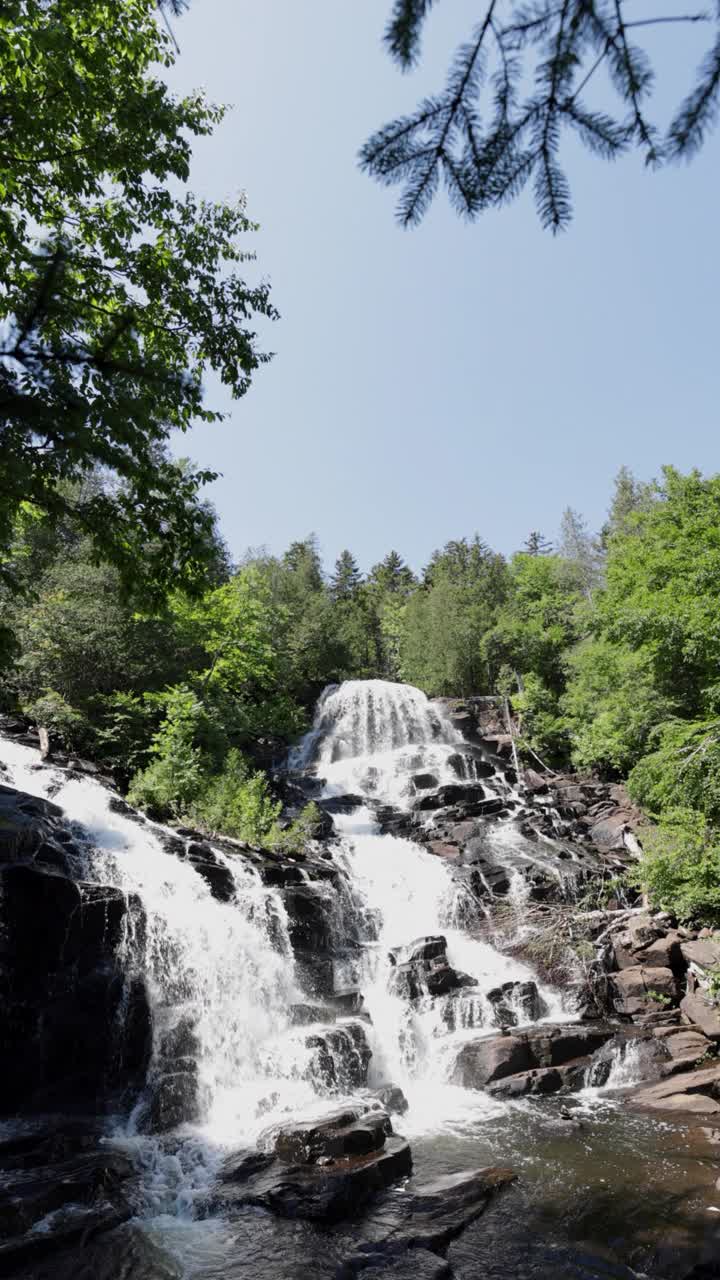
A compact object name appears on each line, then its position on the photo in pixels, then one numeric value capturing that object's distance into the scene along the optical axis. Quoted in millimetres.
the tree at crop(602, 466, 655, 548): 58750
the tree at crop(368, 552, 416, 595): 62062
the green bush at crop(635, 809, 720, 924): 12609
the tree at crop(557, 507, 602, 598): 72562
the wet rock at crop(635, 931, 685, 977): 12938
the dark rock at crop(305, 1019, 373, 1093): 10125
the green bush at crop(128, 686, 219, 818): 16594
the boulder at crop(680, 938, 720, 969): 11961
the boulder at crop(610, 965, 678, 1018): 12195
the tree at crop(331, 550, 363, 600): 63625
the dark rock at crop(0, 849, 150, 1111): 9211
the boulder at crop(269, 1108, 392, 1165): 7801
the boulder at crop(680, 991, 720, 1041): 10844
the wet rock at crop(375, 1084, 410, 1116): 9828
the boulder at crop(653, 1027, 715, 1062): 10586
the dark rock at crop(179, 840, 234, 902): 12945
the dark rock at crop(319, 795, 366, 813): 22734
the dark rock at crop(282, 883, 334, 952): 13188
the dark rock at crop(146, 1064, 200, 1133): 9109
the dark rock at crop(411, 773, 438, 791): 24438
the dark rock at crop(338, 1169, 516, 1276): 6203
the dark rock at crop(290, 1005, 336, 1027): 11547
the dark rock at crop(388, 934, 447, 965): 13266
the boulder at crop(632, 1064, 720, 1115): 9102
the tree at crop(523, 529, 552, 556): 75750
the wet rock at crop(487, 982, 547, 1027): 12250
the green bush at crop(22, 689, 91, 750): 18953
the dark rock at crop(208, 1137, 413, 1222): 6930
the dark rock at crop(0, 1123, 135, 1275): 6078
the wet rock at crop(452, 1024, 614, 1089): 10641
